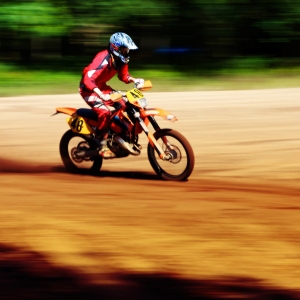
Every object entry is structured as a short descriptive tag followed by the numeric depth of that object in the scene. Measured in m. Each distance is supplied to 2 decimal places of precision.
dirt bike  19.27
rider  19.30
